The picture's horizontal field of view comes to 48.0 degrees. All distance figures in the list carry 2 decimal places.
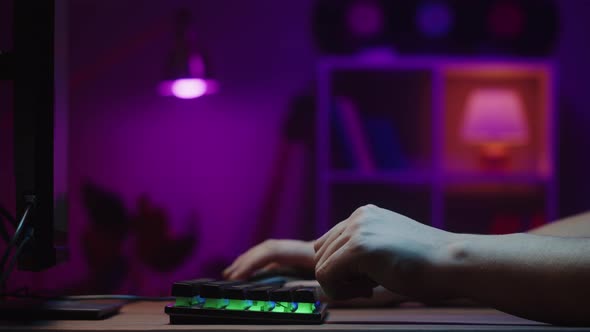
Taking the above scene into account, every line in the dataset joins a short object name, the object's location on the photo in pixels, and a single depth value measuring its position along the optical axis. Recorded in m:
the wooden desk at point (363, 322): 0.63
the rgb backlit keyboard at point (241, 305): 0.68
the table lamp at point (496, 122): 3.37
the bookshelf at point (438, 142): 3.29
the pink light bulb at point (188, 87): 3.11
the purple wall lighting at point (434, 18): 3.70
